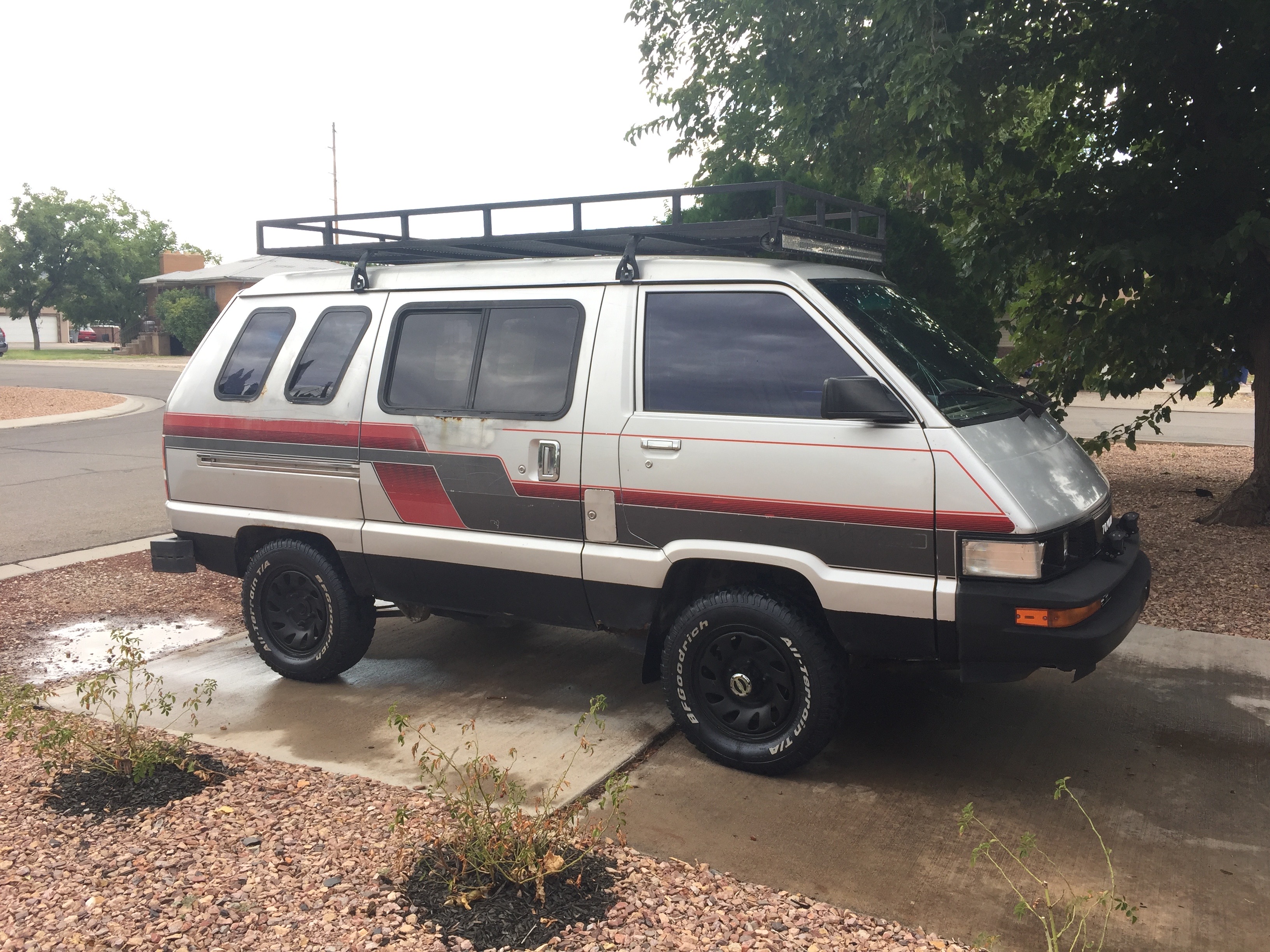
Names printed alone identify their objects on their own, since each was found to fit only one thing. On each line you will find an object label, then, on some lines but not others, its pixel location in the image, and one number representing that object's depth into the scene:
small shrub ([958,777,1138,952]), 3.22
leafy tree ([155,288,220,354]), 46.56
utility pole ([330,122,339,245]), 55.56
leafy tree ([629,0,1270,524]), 8.01
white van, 4.08
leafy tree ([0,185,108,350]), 59.03
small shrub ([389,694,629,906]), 3.49
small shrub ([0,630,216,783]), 4.38
